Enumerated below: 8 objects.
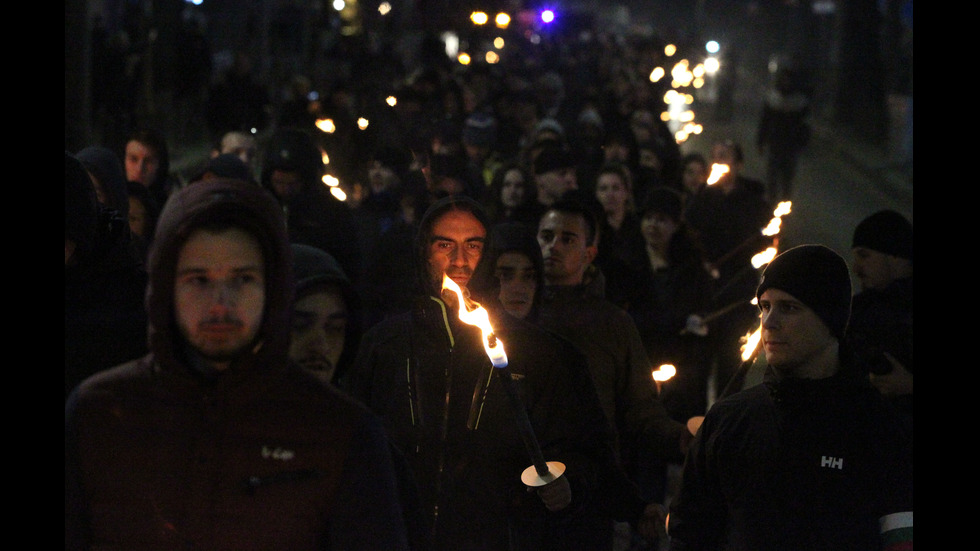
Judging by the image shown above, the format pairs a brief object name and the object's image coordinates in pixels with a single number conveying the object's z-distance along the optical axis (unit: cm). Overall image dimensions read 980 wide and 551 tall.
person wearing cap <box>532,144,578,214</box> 1663
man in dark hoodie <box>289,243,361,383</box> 722
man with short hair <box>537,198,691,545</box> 1021
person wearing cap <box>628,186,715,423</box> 1354
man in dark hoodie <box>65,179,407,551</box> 510
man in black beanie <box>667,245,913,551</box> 704
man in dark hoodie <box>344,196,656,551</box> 798
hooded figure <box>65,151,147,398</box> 709
